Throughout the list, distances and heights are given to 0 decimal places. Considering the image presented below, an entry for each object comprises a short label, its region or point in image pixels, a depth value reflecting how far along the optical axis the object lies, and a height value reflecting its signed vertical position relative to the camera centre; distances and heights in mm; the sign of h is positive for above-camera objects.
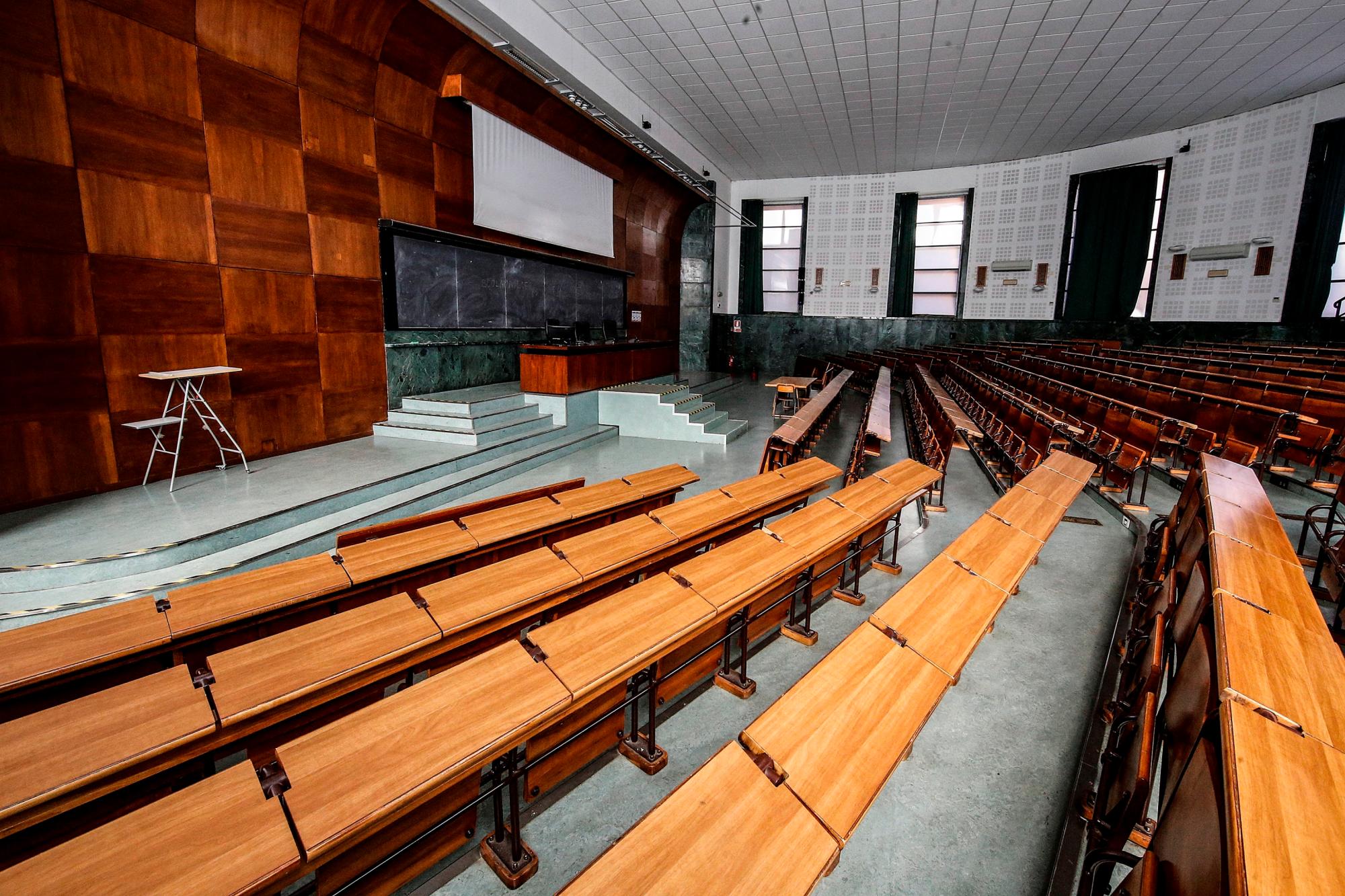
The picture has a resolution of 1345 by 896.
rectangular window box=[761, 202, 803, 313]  14250 +2300
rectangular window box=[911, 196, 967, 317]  12984 +2149
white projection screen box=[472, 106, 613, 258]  6906 +2092
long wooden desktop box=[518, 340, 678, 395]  6684 -268
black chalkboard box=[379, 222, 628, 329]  6055 +748
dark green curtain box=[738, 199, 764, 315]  14297 +2045
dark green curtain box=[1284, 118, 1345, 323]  8406 +1903
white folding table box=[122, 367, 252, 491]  3934 -469
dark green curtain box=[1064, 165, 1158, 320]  10633 +2046
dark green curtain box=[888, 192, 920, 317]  13156 +2097
